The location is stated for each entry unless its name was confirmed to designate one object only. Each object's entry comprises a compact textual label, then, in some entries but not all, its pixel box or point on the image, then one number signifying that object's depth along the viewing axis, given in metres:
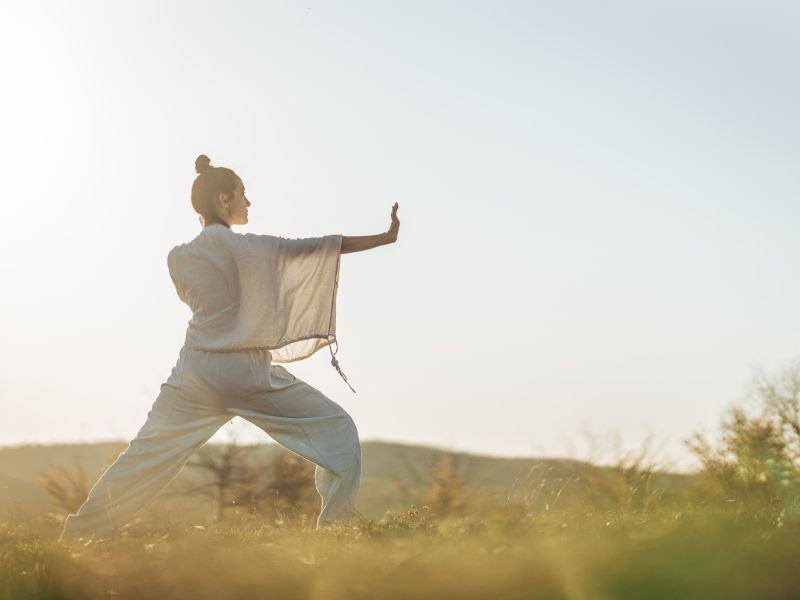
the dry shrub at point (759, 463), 5.51
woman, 6.65
